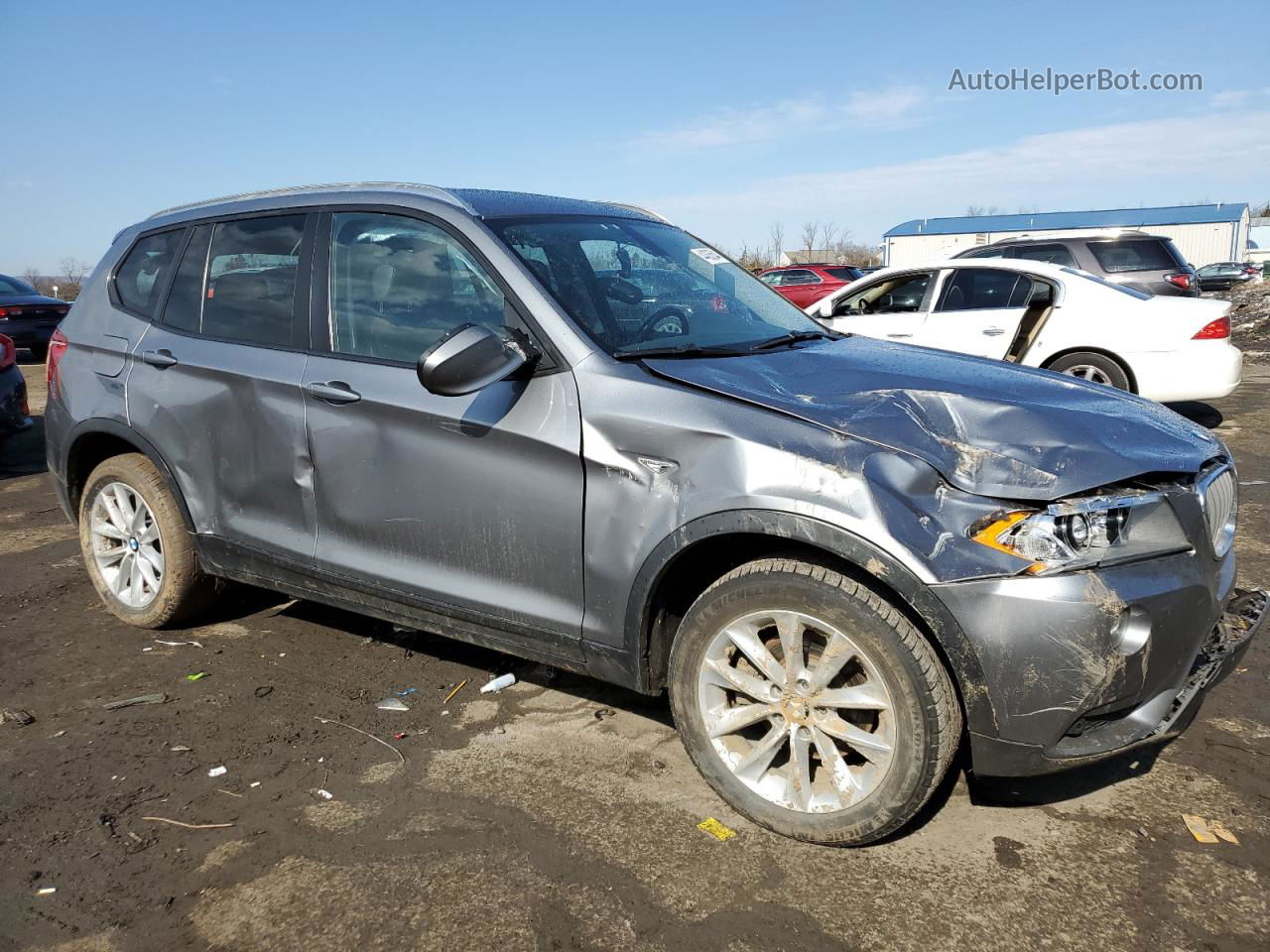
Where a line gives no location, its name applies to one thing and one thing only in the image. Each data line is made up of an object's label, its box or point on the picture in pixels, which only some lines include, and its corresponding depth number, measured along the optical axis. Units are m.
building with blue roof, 61.34
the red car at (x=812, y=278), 24.59
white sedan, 8.22
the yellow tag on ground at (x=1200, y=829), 2.80
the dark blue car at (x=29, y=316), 14.51
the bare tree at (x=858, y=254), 72.46
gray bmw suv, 2.46
